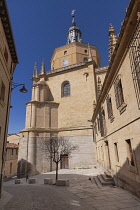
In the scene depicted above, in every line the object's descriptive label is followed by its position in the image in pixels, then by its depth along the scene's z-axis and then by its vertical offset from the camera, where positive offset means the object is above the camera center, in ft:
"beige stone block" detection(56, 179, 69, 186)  35.55 -9.72
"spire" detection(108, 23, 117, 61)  32.04 +23.11
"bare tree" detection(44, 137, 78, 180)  63.54 -0.04
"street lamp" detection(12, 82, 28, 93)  31.37 +11.46
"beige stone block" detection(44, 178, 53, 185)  39.17 -10.35
